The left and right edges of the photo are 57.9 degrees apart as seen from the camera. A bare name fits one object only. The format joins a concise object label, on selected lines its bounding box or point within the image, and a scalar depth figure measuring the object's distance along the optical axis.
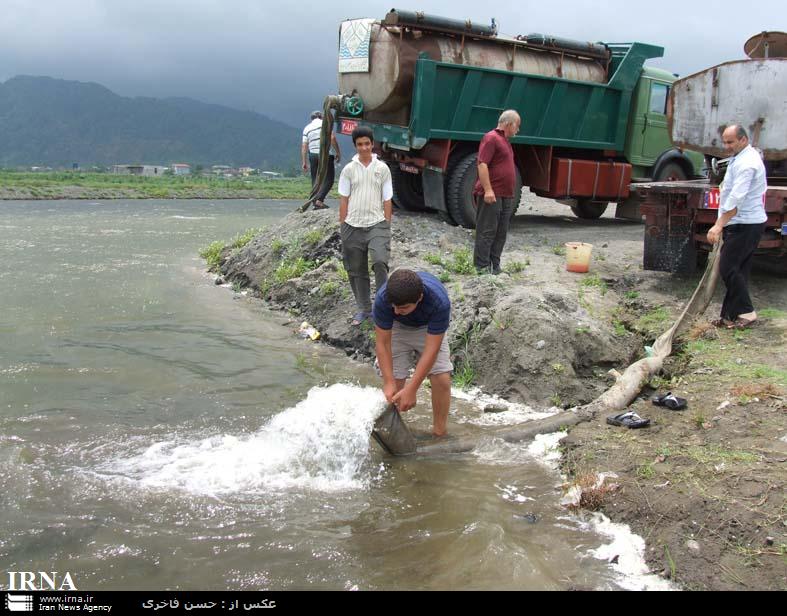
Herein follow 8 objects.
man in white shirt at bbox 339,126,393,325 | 7.06
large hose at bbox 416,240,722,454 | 5.02
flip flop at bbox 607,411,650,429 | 5.01
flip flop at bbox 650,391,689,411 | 5.22
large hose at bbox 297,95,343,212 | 11.35
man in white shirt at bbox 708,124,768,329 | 6.35
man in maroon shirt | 7.73
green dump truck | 10.55
